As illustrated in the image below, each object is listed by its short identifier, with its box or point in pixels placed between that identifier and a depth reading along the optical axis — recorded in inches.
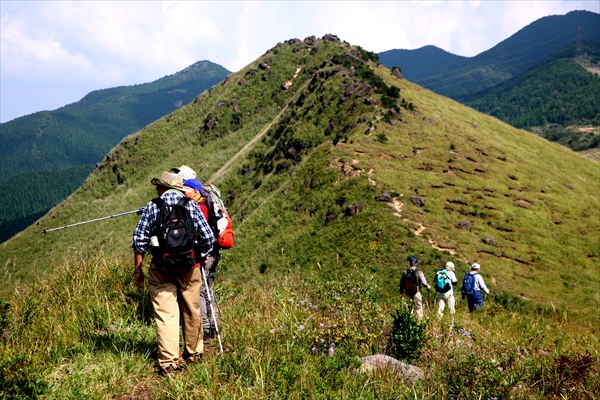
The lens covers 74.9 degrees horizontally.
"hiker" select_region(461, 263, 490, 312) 536.4
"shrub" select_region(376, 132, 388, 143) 1475.1
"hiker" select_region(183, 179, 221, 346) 238.1
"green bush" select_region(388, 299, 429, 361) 207.2
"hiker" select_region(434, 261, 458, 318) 521.7
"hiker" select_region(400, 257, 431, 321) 479.4
